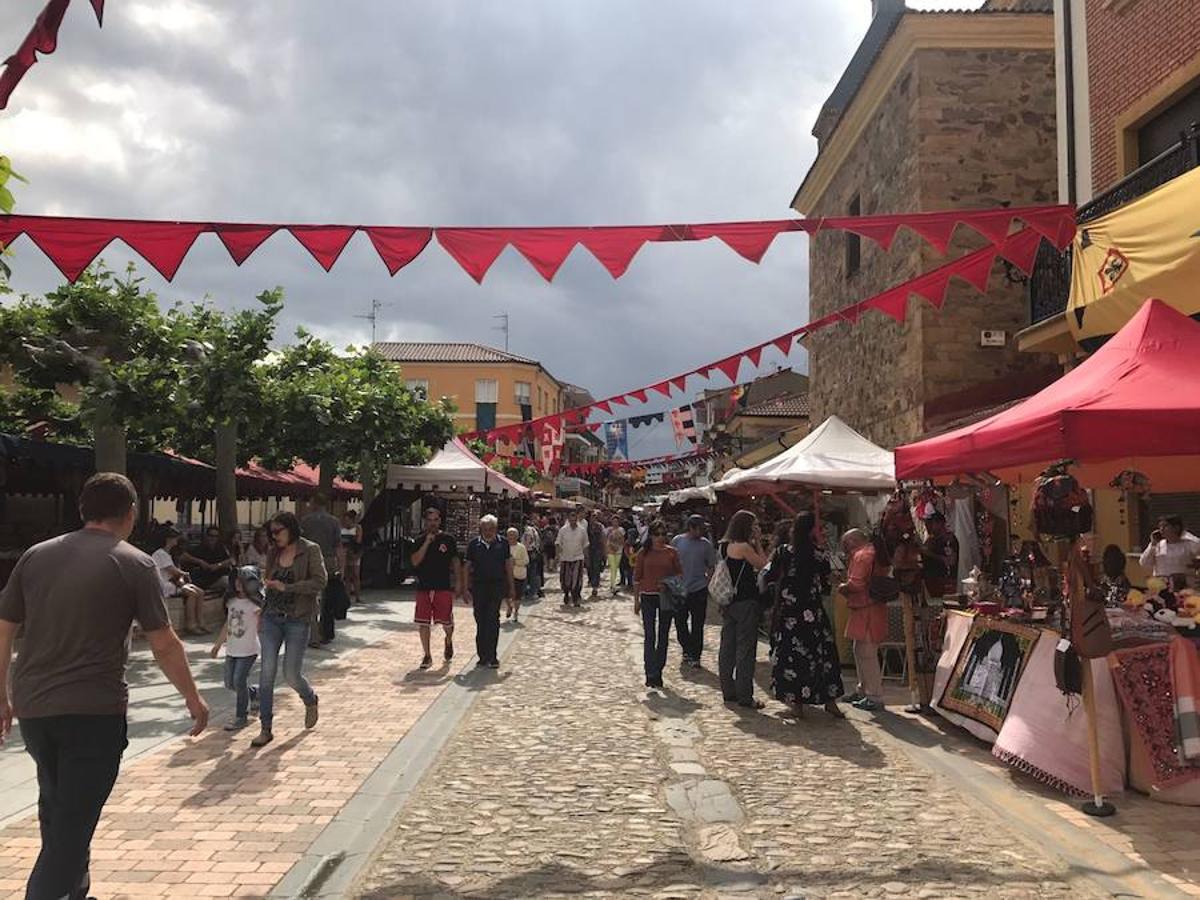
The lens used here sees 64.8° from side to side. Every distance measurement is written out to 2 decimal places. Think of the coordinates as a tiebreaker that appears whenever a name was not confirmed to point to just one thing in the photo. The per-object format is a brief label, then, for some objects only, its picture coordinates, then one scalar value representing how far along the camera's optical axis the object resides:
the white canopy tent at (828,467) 11.25
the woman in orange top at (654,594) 9.28
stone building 15.30
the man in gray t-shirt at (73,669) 3.19
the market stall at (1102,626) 5.39
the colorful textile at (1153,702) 5.37
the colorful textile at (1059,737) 5.52
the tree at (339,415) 15.35
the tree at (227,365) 11.42
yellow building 58.91
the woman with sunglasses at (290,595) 6.84
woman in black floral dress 7.75
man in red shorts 10.26
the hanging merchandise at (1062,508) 5.46
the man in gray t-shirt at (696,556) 9.69
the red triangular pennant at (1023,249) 9.02
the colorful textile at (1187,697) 5.30
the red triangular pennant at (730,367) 13.18
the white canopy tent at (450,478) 19.67
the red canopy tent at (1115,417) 5.50
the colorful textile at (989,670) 6.48
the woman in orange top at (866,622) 8.09
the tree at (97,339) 11.14
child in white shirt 7.00
